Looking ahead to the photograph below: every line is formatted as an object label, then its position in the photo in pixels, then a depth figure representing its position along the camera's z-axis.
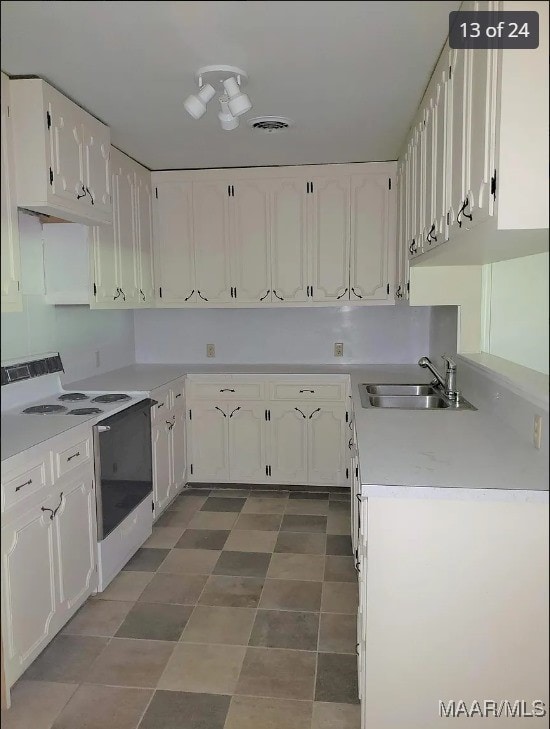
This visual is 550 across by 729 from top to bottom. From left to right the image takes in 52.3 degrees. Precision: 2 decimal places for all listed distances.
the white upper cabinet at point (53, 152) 2.31
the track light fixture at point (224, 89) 2.19
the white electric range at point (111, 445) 2.58
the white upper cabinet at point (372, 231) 3.83
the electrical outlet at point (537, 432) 1.66
